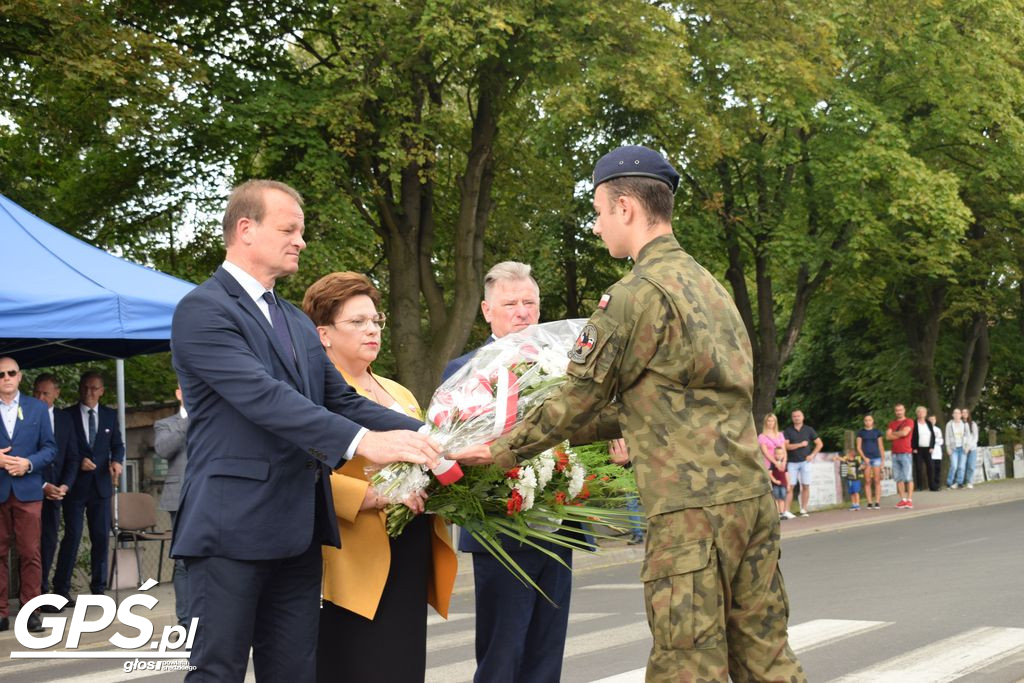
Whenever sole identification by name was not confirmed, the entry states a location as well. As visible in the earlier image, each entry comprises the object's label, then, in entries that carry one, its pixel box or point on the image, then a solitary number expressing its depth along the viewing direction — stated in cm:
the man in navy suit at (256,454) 402
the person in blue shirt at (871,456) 2461
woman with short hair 467
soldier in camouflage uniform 372
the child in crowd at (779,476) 2183
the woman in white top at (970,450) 3212
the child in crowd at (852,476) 2595
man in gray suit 1159
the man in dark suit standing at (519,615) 514
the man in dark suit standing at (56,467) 1226
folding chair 1309
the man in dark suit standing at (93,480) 1253
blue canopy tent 1041
